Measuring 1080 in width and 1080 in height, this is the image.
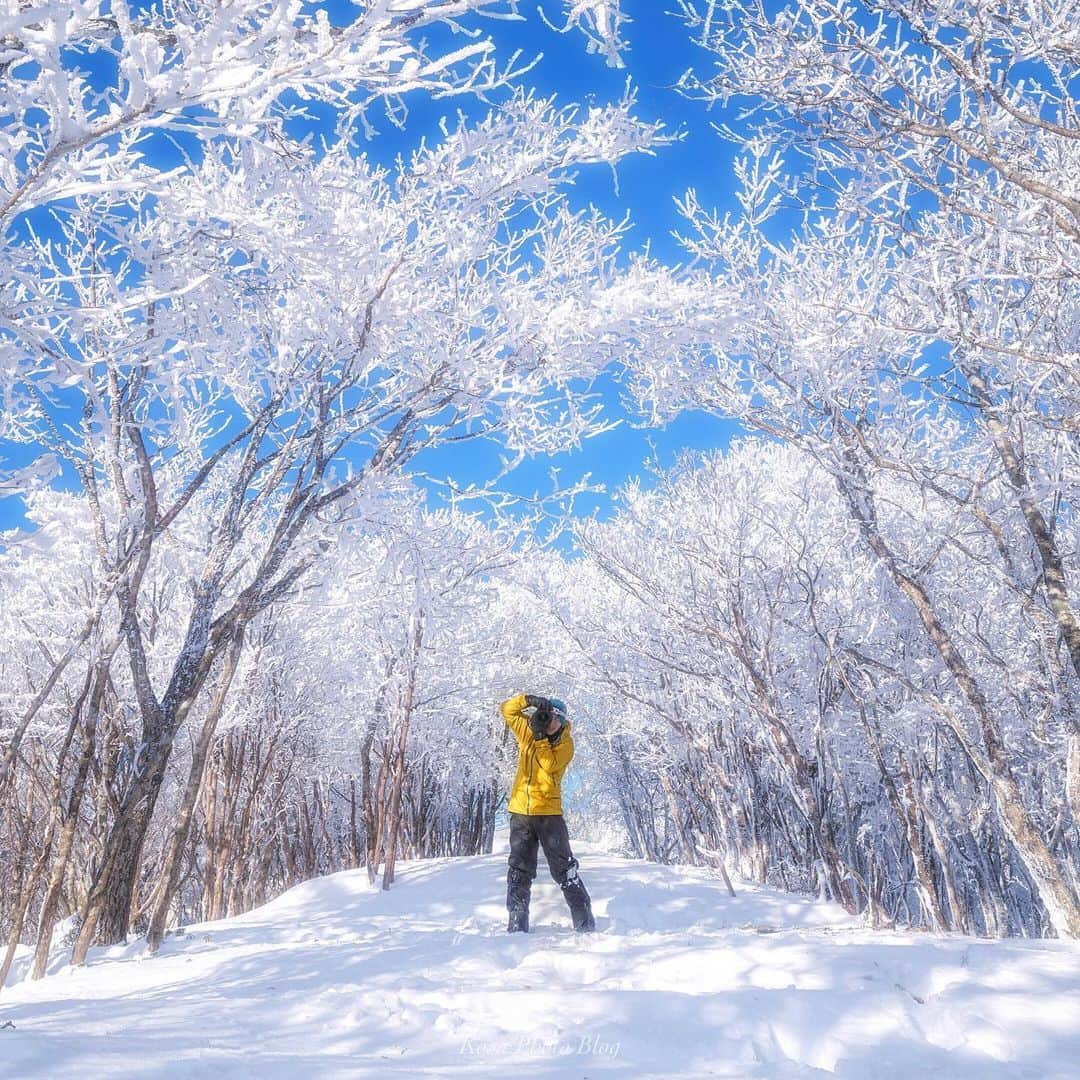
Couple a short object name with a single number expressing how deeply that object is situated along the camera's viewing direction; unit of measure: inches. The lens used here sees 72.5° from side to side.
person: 198.1
